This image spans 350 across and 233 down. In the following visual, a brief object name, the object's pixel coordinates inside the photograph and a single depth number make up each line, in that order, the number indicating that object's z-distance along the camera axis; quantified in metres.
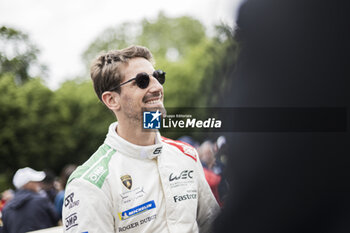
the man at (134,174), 1.99
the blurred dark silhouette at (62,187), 6.33
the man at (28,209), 4.67
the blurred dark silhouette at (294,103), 1.21
